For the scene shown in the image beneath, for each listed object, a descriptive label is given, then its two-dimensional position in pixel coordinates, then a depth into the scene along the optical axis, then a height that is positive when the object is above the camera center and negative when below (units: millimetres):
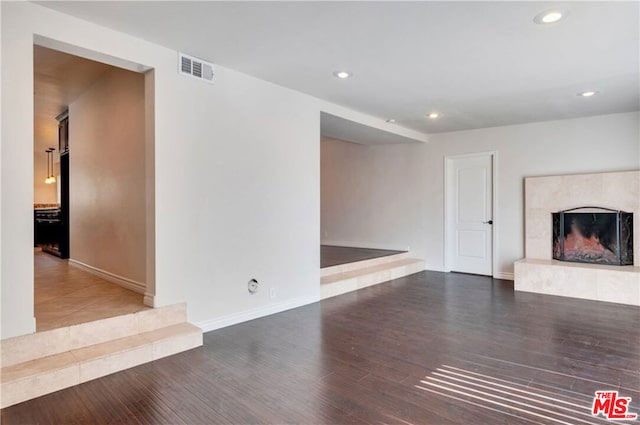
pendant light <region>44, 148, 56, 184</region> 10548 +1319
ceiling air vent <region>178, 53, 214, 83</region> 3578 +1430
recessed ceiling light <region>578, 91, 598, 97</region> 4641 +1474
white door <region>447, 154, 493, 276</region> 6887 -27
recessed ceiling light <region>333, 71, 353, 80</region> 4012 +1503
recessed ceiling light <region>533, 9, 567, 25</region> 2746 +1459
